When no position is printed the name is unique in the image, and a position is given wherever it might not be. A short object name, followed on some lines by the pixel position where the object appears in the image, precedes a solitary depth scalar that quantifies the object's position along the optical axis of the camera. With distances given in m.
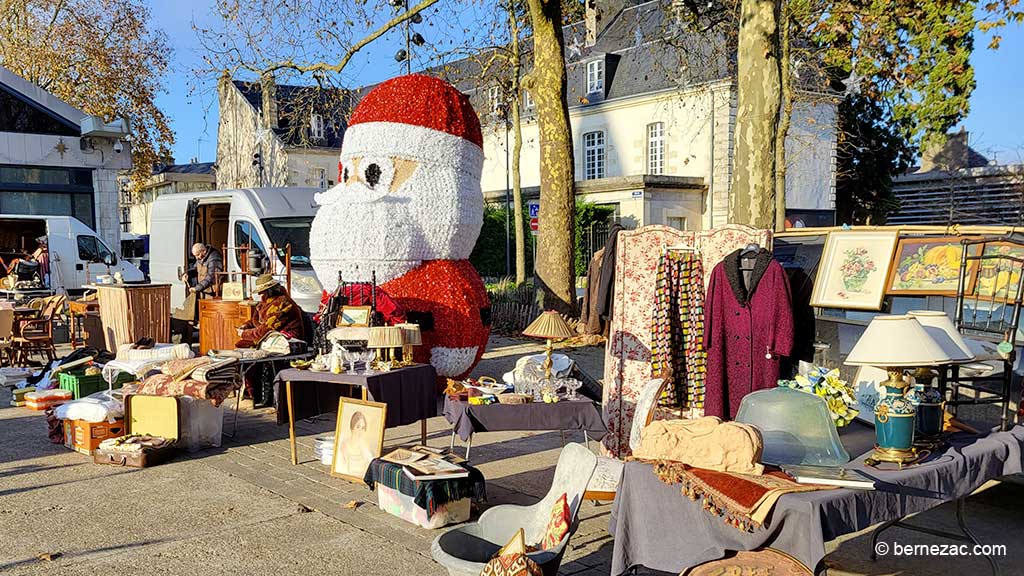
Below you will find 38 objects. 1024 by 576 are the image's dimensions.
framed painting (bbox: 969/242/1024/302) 5.80
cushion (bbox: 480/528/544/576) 3.87
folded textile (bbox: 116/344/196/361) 9.02
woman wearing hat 9.31
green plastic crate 9.22
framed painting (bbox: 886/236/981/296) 6.47
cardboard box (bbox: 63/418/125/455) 7.69
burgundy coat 6.21
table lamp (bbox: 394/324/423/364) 7.29
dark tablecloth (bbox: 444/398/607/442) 6.13
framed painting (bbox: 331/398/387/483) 6.53
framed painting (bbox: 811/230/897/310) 6.90
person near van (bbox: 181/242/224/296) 13.60
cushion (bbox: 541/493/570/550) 4.16
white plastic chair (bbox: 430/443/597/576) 4.15
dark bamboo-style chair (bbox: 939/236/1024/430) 5.27
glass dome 4.18
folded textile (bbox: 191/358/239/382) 7.83
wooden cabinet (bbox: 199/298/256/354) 10.45
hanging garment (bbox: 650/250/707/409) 6.91
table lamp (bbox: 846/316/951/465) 4.18
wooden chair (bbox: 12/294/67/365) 12.30
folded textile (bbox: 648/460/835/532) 3.57
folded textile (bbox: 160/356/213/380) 7.96
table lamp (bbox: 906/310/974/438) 4.46
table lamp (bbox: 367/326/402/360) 7.09
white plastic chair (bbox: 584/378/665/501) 5.30
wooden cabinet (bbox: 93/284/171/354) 12.45
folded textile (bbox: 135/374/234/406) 7.76
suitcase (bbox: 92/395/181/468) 7.30
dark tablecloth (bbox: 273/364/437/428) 6.85
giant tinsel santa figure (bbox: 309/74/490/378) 8.98
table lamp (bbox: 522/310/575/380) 6.53
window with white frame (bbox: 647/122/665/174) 31.31
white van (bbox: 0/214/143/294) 19.08
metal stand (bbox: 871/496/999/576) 4.57
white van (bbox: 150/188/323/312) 14.25
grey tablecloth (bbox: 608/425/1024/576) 3.51
